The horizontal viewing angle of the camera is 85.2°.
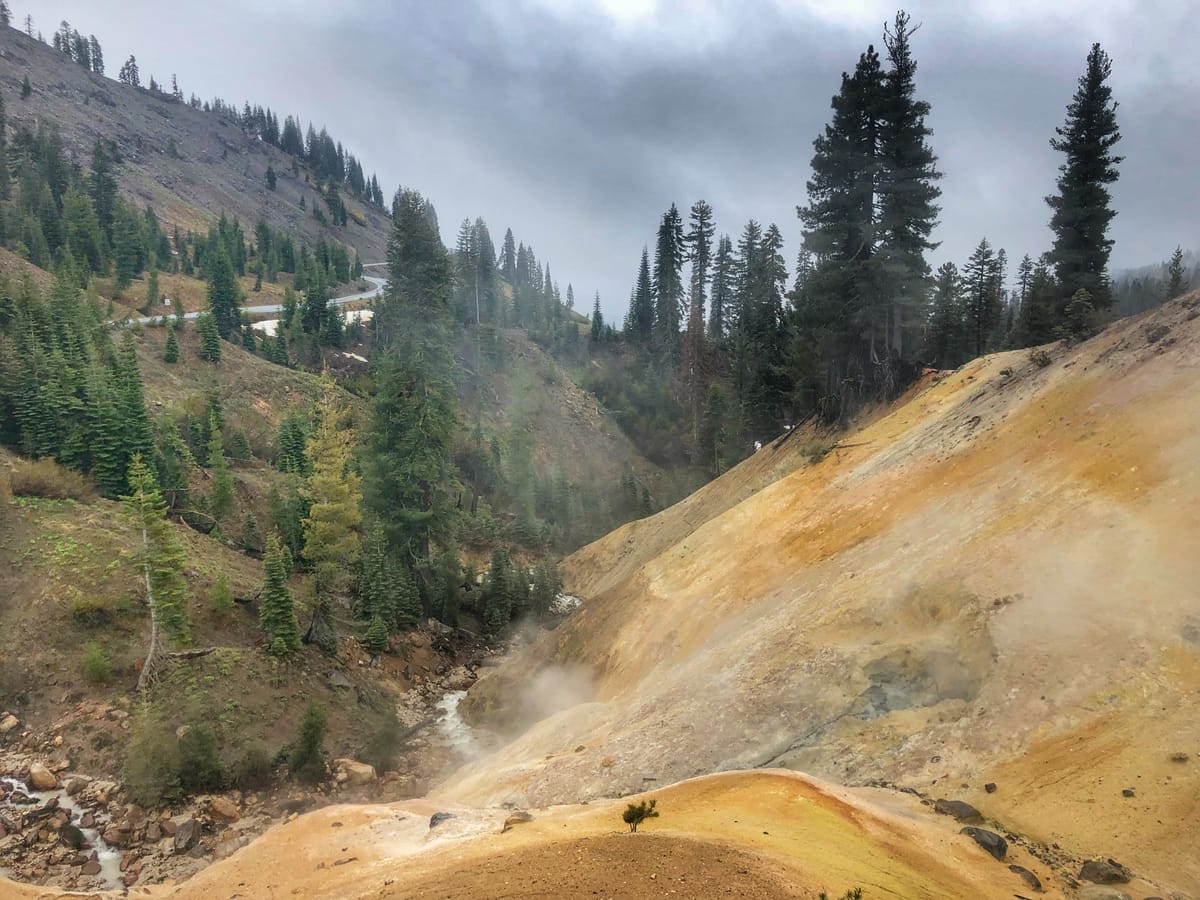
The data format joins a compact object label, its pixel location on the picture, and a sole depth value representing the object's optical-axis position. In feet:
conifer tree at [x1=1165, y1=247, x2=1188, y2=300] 158.92
